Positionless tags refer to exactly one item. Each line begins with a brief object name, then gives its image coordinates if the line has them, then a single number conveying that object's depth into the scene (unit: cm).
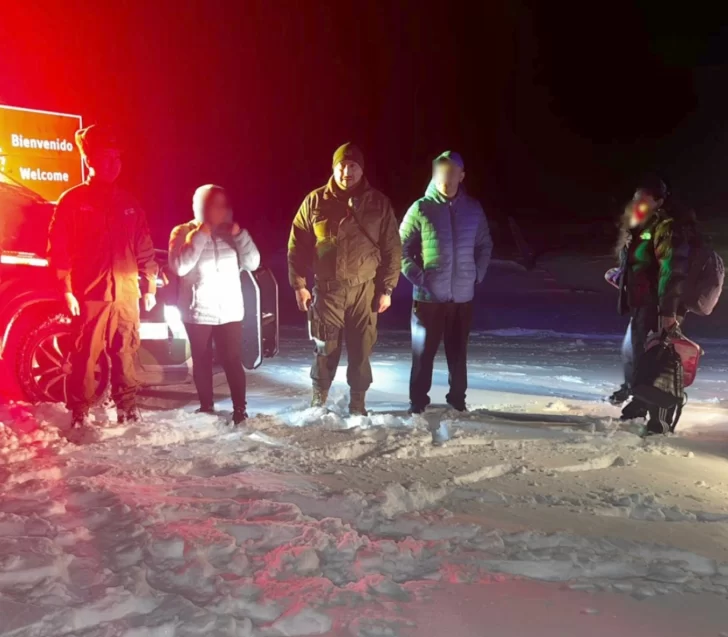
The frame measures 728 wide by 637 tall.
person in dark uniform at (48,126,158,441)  482
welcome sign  957
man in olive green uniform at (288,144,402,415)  529
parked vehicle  545
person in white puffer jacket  514
